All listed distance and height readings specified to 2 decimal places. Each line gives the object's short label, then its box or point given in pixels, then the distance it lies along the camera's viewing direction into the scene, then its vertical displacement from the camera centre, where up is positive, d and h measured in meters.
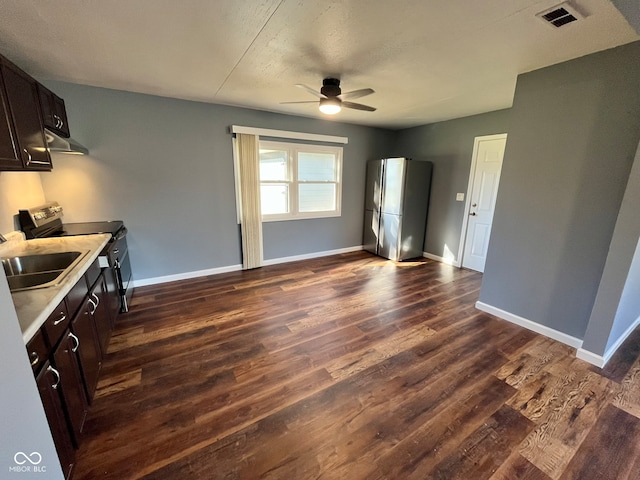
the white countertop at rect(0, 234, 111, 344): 1.07 -0.56
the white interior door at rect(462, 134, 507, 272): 3.87 -0.25
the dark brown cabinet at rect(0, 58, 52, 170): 1.66 +0.38
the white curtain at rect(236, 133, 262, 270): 3.79 -0.33
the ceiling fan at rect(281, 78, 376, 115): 2.52 +0.77
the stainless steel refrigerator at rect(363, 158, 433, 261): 4.50 -0.46
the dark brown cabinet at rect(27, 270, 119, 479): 1.12 -0.96
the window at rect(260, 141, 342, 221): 4.20 -0.05
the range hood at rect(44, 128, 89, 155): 2.19 +0.27
